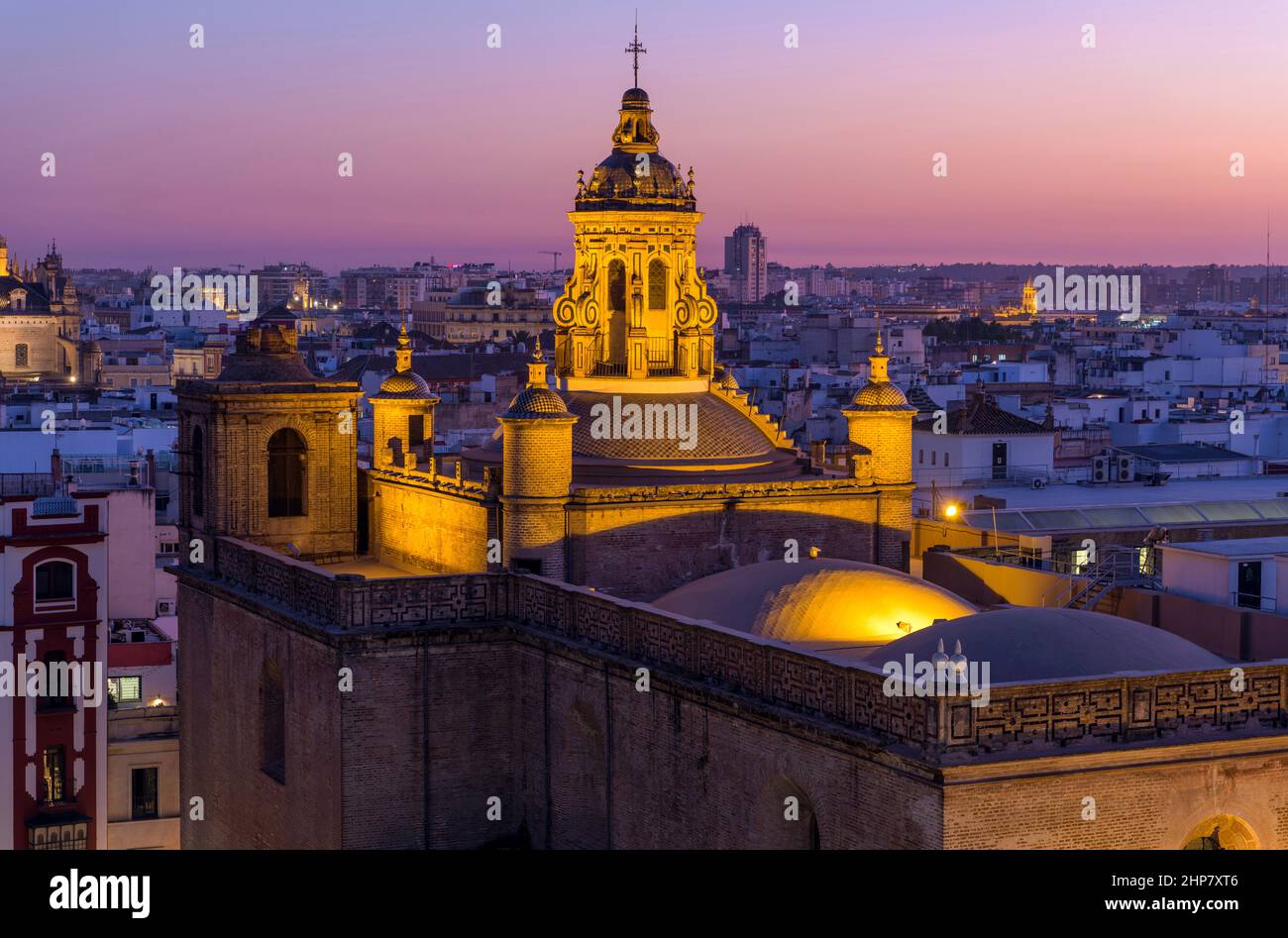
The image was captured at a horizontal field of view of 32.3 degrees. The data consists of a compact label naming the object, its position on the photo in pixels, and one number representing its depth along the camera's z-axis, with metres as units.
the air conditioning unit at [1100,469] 62.28
